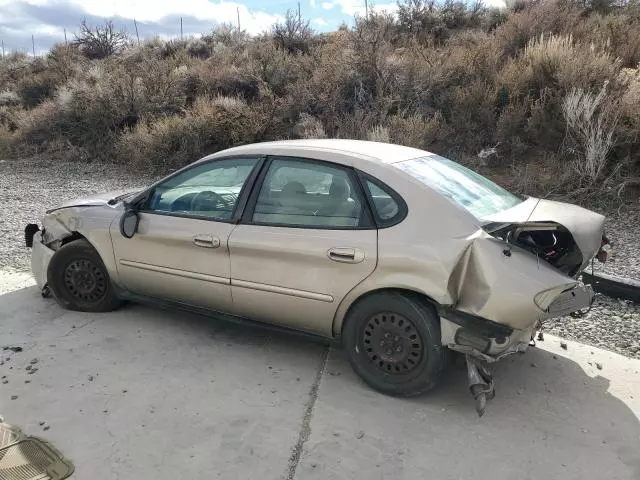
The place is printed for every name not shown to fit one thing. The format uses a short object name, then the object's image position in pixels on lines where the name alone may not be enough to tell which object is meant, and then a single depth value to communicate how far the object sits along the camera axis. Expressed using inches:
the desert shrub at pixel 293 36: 758.3
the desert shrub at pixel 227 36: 903.1
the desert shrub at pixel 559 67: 369.7
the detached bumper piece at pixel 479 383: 127.5
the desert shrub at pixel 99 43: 1019.3
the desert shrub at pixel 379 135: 397.3
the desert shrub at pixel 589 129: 318.7
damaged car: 129.7
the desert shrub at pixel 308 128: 446.6
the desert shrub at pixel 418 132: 398.0
